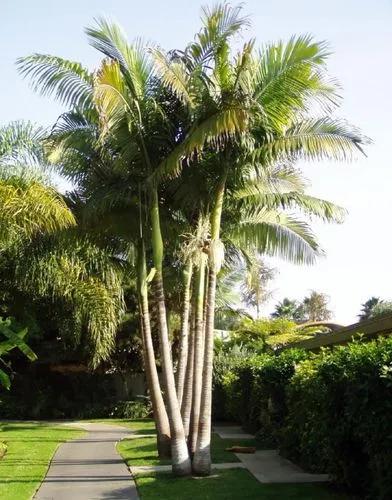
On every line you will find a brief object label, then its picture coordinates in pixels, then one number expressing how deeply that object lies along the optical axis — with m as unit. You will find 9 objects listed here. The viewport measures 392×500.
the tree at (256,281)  17.70
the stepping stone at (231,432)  17.67
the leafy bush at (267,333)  28.42
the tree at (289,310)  53.31
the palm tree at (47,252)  13.37
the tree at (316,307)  66.43
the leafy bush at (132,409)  26.33
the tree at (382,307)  39.88
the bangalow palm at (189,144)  11.39
